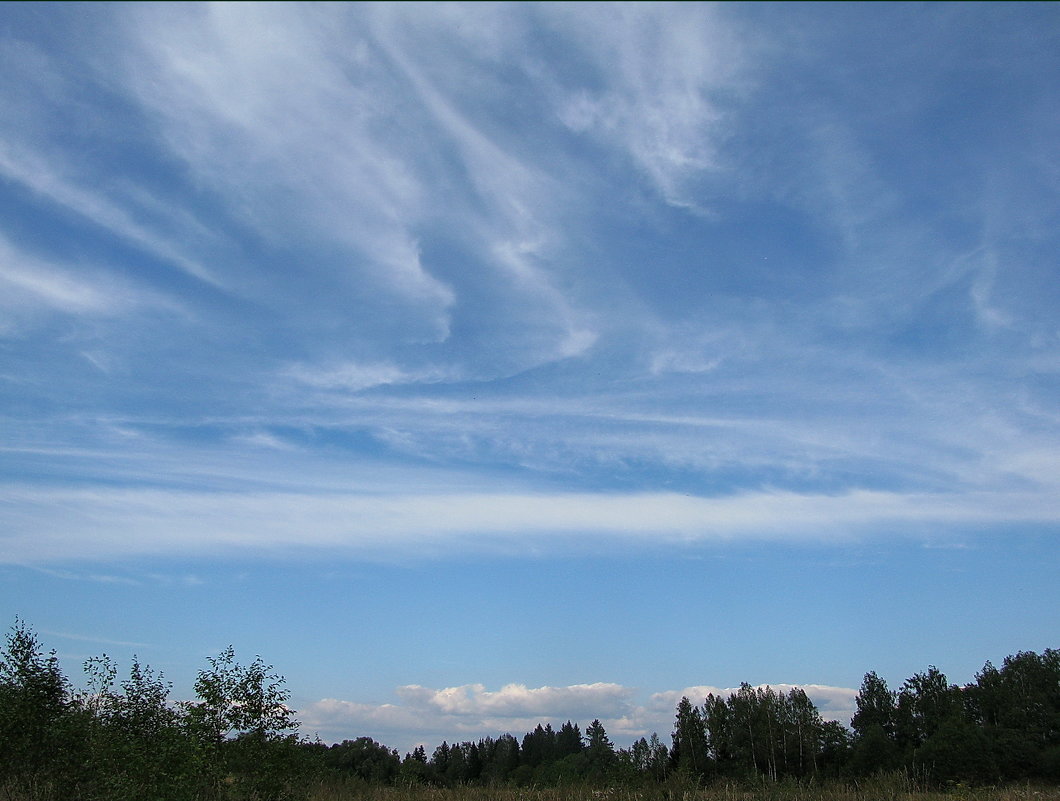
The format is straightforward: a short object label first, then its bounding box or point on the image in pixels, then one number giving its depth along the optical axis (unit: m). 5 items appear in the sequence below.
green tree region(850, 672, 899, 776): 72.62
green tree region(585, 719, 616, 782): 33.96
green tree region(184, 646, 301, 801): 20.11
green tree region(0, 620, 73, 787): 23.14
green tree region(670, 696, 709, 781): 86.62
